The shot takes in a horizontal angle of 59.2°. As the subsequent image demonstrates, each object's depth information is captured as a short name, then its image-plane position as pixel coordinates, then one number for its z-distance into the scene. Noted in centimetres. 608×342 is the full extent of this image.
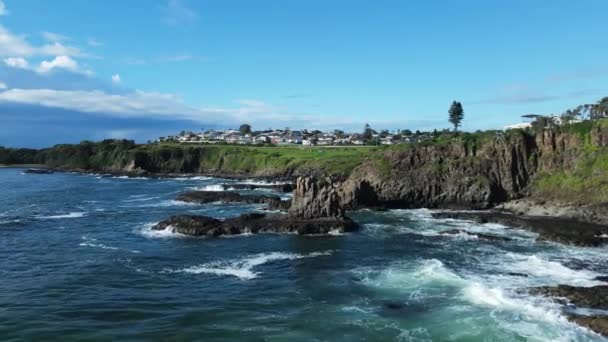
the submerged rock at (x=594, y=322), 3061
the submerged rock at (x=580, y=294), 3503
